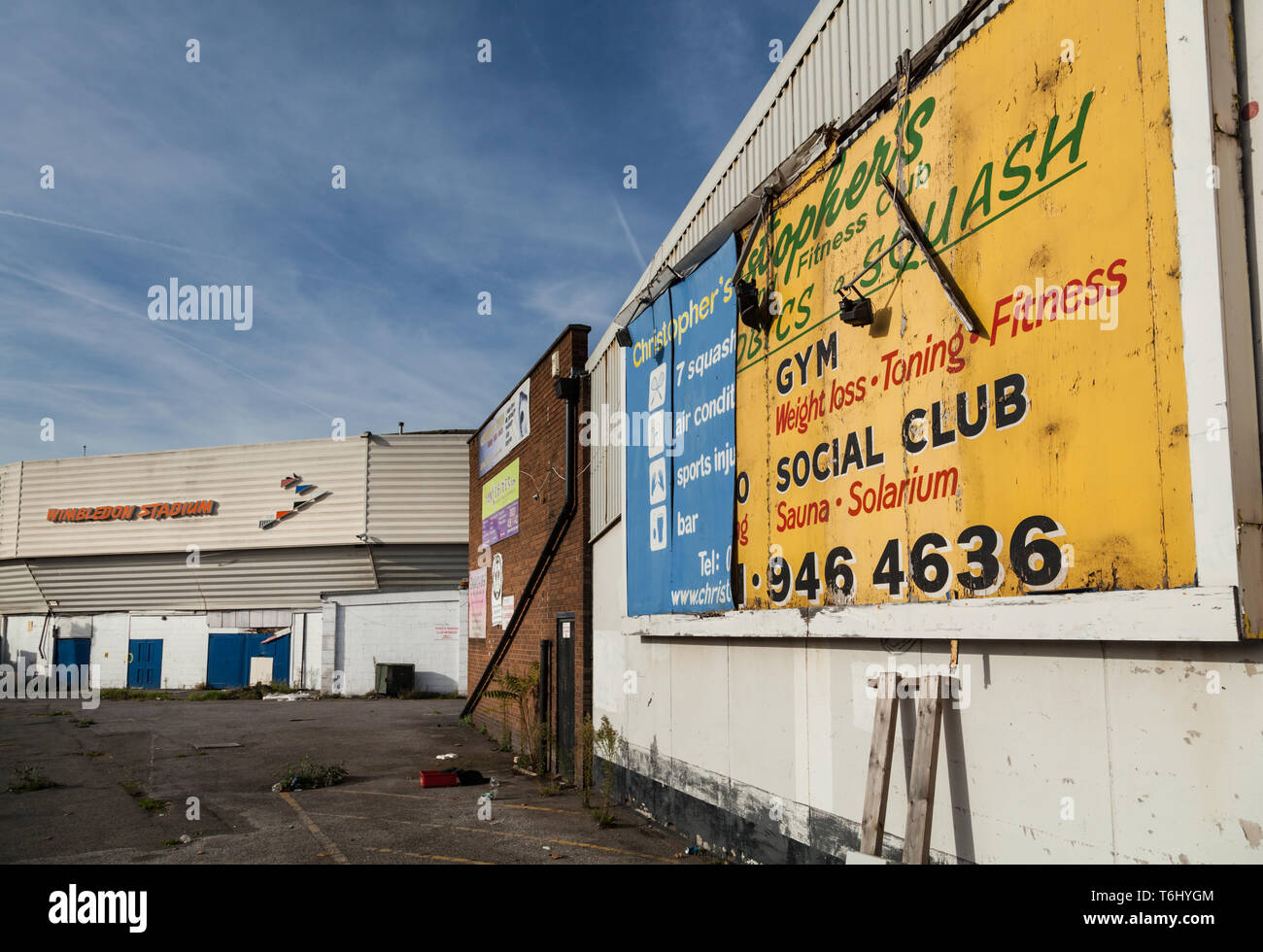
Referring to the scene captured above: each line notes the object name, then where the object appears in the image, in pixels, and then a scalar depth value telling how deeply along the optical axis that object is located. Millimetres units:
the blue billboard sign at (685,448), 8805
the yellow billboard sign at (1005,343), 4188
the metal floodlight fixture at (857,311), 6289
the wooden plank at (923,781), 5234
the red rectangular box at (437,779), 13328
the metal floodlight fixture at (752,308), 8039
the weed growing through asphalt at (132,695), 35222
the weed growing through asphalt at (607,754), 10555
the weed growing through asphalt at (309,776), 13430
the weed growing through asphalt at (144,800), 11813
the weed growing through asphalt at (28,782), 13565
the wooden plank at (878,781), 5684
